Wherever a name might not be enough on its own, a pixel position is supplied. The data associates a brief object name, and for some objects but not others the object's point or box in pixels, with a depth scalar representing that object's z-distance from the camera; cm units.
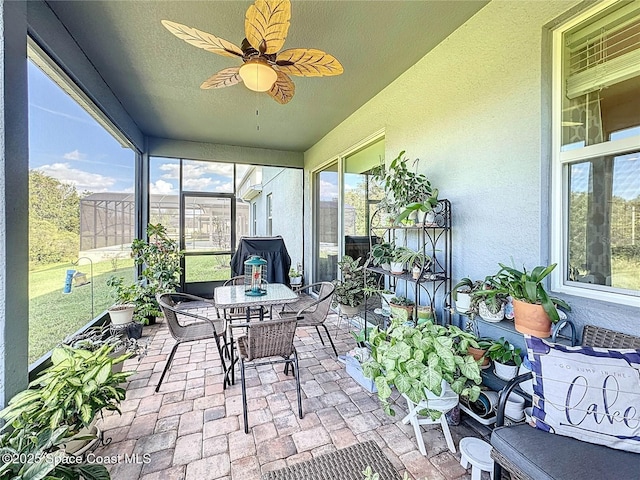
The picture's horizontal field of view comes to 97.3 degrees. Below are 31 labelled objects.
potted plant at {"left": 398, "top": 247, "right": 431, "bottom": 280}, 240
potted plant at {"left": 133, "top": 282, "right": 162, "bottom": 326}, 356
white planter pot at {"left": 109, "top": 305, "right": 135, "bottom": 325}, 340
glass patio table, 244
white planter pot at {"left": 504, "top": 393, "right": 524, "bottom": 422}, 167
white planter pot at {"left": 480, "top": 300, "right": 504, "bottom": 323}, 178
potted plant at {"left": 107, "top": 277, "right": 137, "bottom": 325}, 341
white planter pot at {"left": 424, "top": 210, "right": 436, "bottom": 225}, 240
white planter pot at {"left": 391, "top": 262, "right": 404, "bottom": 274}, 263
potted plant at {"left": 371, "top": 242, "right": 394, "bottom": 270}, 290
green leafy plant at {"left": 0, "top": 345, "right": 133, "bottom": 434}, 128
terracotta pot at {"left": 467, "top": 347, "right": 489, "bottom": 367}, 188
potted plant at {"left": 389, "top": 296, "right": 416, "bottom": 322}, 270
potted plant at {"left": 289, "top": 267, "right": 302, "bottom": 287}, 600
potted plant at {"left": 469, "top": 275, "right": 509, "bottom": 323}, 177
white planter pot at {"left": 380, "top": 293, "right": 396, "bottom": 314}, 292
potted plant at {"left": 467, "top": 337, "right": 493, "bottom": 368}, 187
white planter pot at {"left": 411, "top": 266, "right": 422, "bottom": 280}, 244
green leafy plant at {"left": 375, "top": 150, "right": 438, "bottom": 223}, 252
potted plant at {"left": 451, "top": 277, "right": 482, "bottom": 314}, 202
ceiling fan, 160
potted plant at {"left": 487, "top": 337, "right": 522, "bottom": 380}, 176
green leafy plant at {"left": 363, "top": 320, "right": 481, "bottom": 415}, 150
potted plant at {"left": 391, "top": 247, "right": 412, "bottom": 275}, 260
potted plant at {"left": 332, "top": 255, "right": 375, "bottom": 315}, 389
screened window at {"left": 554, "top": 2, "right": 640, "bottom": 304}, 155
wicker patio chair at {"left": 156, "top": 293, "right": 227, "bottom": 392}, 238
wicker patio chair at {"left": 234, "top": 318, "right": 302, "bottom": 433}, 200
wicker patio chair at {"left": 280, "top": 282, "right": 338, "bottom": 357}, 286
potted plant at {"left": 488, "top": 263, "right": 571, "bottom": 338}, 151
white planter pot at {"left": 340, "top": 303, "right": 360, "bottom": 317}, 392
